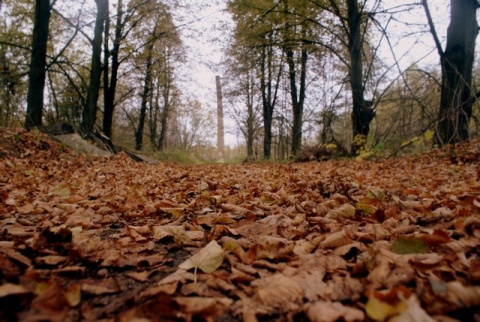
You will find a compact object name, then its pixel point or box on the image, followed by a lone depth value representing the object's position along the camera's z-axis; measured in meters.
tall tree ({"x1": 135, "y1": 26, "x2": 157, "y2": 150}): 15.90
